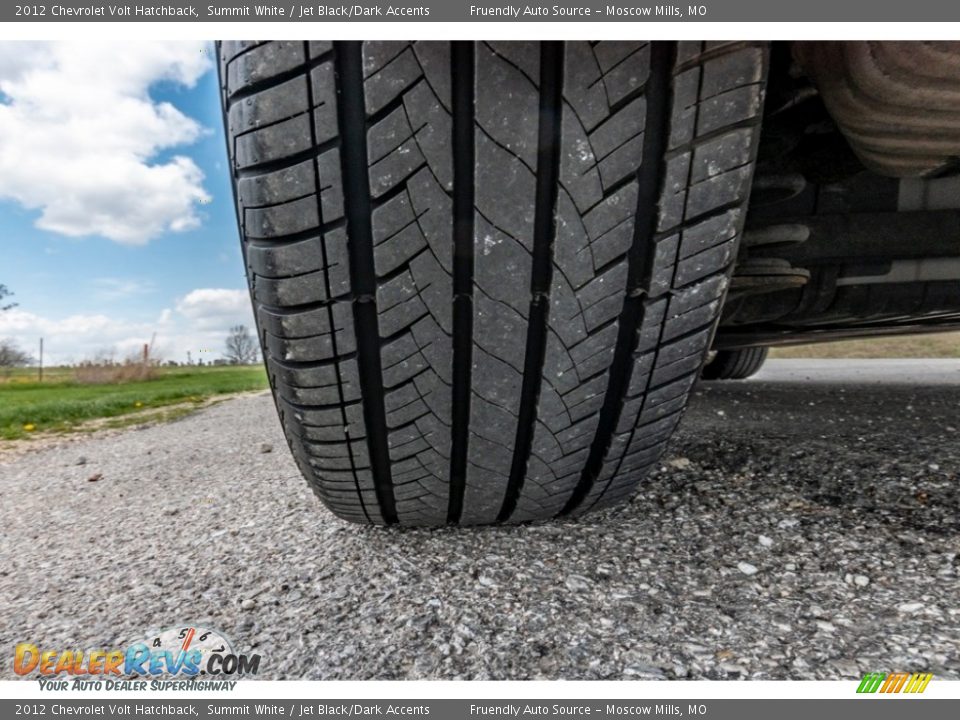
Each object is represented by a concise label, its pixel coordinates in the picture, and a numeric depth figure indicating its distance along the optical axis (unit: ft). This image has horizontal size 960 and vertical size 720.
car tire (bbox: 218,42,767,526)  0.63
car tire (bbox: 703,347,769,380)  9.65
